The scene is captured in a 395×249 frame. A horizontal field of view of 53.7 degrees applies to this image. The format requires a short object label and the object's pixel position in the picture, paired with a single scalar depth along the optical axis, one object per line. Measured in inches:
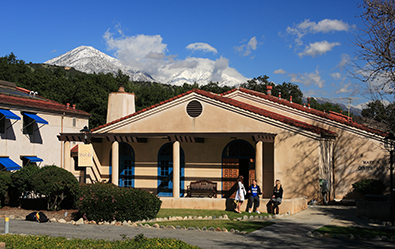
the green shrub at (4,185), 690.2
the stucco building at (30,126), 1095.6
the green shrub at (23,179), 691.8
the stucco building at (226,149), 767.7
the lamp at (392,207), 564.0
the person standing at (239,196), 672.4
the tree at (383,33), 568.4
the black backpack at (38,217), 571.8
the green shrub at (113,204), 571.2
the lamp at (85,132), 797.2
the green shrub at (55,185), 655.8
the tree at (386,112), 592.8
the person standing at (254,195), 677.9
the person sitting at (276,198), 661.9
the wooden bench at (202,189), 840.9
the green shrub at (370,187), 813.9
